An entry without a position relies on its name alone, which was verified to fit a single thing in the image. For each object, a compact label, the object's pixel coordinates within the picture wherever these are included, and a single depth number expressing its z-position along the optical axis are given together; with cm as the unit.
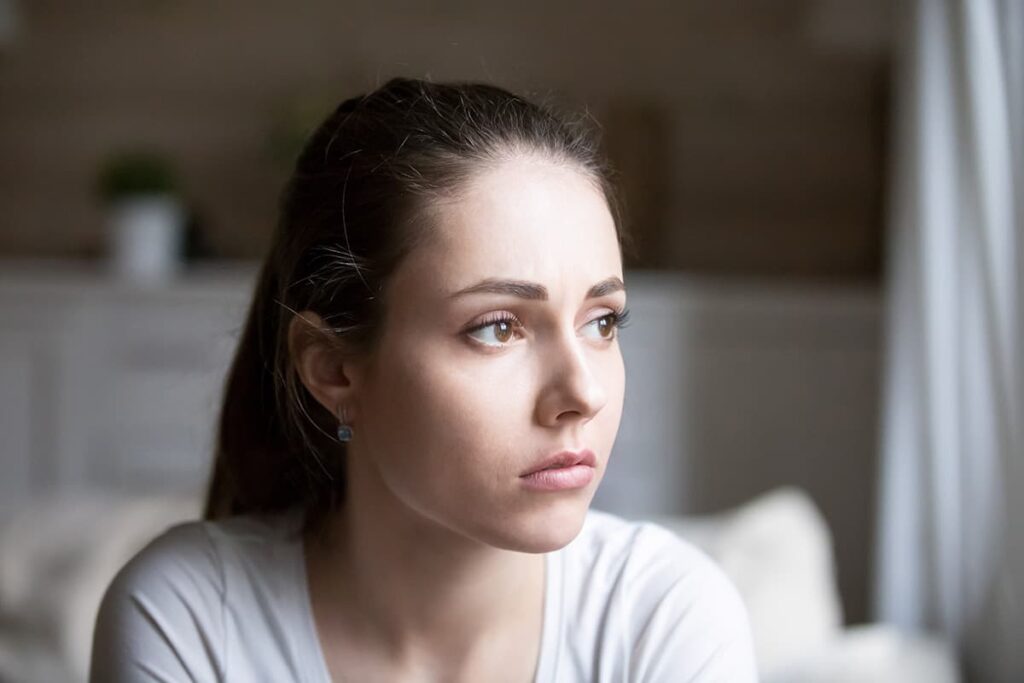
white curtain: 143
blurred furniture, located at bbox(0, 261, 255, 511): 254
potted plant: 262
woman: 113
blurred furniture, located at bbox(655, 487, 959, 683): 145
